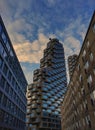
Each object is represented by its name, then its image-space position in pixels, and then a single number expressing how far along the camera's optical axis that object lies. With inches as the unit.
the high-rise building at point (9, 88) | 821.1
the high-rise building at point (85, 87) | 572.0
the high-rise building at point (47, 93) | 1944.2
